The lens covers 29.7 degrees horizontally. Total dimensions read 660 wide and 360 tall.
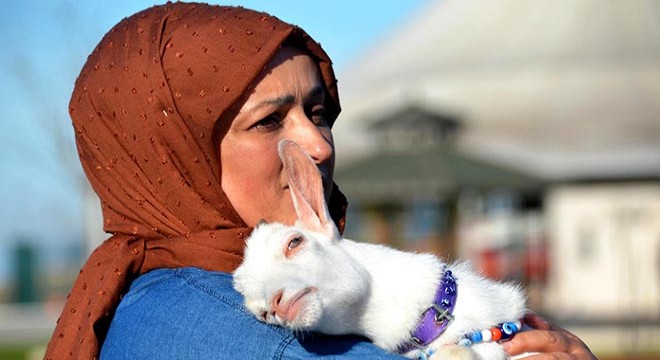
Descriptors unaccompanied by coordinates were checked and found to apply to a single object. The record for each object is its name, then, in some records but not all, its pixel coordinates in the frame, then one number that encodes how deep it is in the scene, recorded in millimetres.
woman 3154
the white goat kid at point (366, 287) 2727
